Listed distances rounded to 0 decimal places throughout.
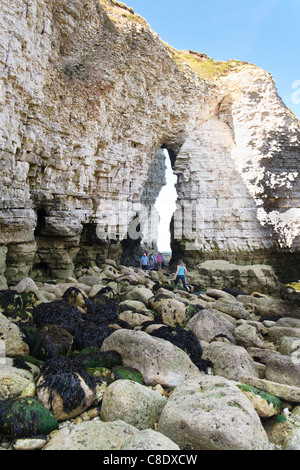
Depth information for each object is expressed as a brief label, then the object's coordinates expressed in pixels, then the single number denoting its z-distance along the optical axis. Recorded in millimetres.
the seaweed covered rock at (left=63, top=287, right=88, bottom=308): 9266
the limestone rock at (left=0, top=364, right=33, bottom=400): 4427
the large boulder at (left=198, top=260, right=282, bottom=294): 18016
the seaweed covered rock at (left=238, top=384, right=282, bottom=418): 4648
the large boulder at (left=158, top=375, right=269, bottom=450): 3531
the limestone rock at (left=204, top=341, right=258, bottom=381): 5910
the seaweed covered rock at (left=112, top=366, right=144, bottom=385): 5297
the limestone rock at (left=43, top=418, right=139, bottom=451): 3516
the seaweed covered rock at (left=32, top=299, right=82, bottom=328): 7367
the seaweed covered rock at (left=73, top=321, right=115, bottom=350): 6672
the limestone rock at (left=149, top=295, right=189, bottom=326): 8883
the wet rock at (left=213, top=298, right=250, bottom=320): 10648
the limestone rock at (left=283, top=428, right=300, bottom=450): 4031
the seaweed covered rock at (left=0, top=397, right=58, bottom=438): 3801
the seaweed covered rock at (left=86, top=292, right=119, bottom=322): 8544
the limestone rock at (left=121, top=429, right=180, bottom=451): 3341
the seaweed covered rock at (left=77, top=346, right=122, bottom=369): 5816
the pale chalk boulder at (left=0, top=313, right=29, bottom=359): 5773
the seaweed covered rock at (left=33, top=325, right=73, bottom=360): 5859
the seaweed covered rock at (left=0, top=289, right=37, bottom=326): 7328
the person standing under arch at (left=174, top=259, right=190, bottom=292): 14477
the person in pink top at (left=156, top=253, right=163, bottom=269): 23047
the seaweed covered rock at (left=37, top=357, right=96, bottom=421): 4375
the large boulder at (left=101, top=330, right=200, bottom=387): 5520
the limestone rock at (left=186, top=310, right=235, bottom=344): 7863
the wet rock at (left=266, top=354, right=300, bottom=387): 5957
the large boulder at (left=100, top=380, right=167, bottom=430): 4195
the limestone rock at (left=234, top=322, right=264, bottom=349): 8078
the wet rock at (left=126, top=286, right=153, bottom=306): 10609
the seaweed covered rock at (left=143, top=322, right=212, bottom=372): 6352
